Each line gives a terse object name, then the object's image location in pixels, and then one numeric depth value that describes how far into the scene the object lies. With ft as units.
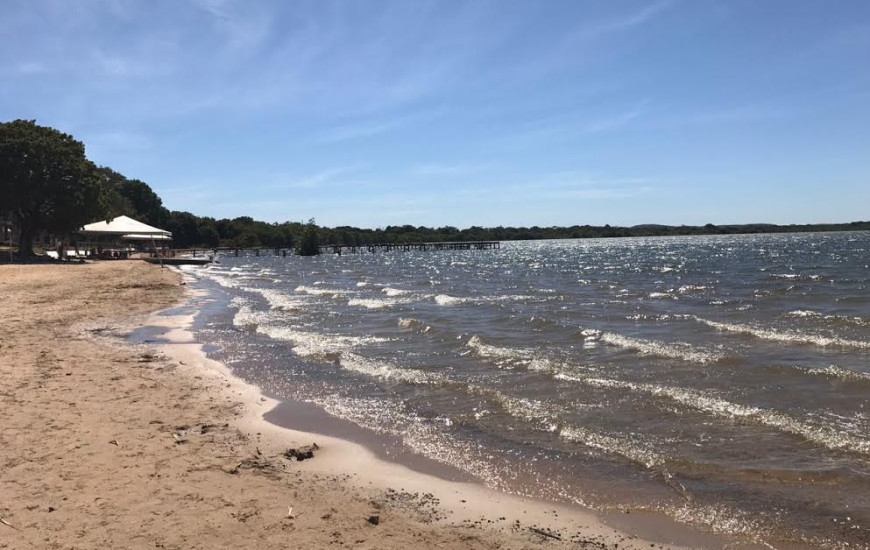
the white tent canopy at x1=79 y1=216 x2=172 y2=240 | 159.02
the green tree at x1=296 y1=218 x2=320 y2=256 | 363.56
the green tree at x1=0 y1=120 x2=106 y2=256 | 140.77
